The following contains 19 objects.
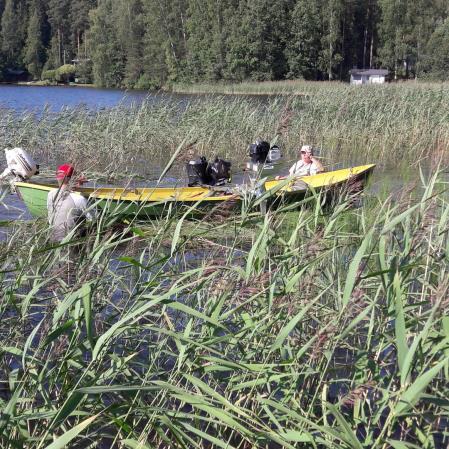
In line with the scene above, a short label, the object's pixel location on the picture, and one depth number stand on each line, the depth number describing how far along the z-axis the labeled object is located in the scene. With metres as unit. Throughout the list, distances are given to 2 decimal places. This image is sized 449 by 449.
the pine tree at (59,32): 77.19
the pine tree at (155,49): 58.91
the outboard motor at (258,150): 8.25
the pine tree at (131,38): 60.53
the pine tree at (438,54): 49.91
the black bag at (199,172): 8.88
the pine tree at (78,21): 80.50
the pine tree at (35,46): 73.94
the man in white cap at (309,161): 9.38
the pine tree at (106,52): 61.94
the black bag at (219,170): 8.88
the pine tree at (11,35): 76.00
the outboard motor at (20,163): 8.52
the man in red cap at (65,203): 3.27
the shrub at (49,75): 69.25
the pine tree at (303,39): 54.97
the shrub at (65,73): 68.75
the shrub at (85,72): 66.06
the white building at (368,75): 53.09
